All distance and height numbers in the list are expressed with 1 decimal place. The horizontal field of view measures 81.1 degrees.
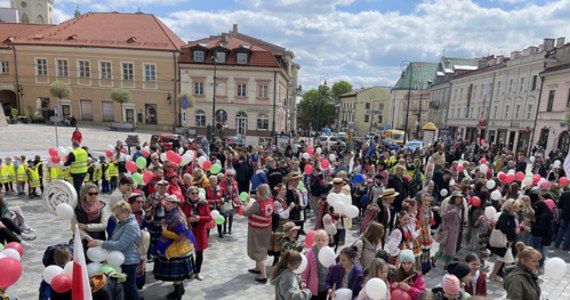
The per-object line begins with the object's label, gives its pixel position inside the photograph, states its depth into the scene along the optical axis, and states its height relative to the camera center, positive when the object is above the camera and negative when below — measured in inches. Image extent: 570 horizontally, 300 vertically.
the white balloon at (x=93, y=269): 132.9 -65.9
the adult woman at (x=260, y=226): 223.6 -77.2
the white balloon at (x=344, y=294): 137.5 -73.2
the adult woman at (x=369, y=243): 177.2 -66.9
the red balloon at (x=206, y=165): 358.6 -58.8
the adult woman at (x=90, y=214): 180.9 -59.6
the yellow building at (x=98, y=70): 1401.3 +148.7
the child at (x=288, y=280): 139.7 -71.2
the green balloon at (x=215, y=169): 351.6 -61.4
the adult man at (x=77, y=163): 339.6 -60.5
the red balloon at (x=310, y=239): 175.8 -66.3
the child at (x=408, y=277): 141.3 -70.6
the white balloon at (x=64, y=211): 172.7 -55.3
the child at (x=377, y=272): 137.5 -63.6
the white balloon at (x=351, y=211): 224.2 -63.6
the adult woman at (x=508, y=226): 236.2 -72.7
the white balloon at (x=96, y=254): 146.1 -65.6
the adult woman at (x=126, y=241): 161.6 -65.5
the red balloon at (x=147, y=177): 283.5 -58.7
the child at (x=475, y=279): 153.2 -72.8
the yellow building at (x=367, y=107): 2669.8 +83.8
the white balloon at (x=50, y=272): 126.3 -64.4
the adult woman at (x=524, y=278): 146.2 -68.5
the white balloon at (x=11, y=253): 137.3 -62.6
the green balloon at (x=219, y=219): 248.3 -81.3
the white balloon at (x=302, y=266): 146.2 -67.4
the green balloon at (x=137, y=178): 307.9 -65.1
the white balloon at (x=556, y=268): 161.0 -68.7
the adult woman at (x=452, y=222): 249.9 -75.5
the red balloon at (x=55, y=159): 349.1 -58.0
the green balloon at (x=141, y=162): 343.9 -57.3
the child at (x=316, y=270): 165.2 -76.9
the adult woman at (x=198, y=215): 222.2 -69.9
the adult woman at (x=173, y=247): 185.0 -77.9
